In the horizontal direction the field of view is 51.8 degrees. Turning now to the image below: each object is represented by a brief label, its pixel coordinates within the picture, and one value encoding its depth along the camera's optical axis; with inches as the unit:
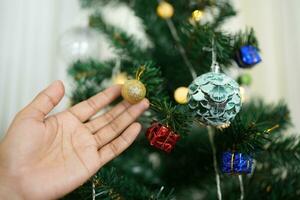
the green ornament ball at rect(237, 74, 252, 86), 29.6
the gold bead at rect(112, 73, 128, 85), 28.8
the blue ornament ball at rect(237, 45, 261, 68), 23.1
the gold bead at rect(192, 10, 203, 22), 23.4
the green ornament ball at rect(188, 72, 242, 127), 18.7
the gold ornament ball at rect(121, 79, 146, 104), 21.8
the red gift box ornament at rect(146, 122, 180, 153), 19.7
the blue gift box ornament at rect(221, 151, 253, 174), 20.0
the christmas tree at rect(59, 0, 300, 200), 19.9
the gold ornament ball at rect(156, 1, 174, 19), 28.2
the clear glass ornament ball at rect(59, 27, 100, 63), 31.8
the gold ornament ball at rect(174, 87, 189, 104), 23.8
